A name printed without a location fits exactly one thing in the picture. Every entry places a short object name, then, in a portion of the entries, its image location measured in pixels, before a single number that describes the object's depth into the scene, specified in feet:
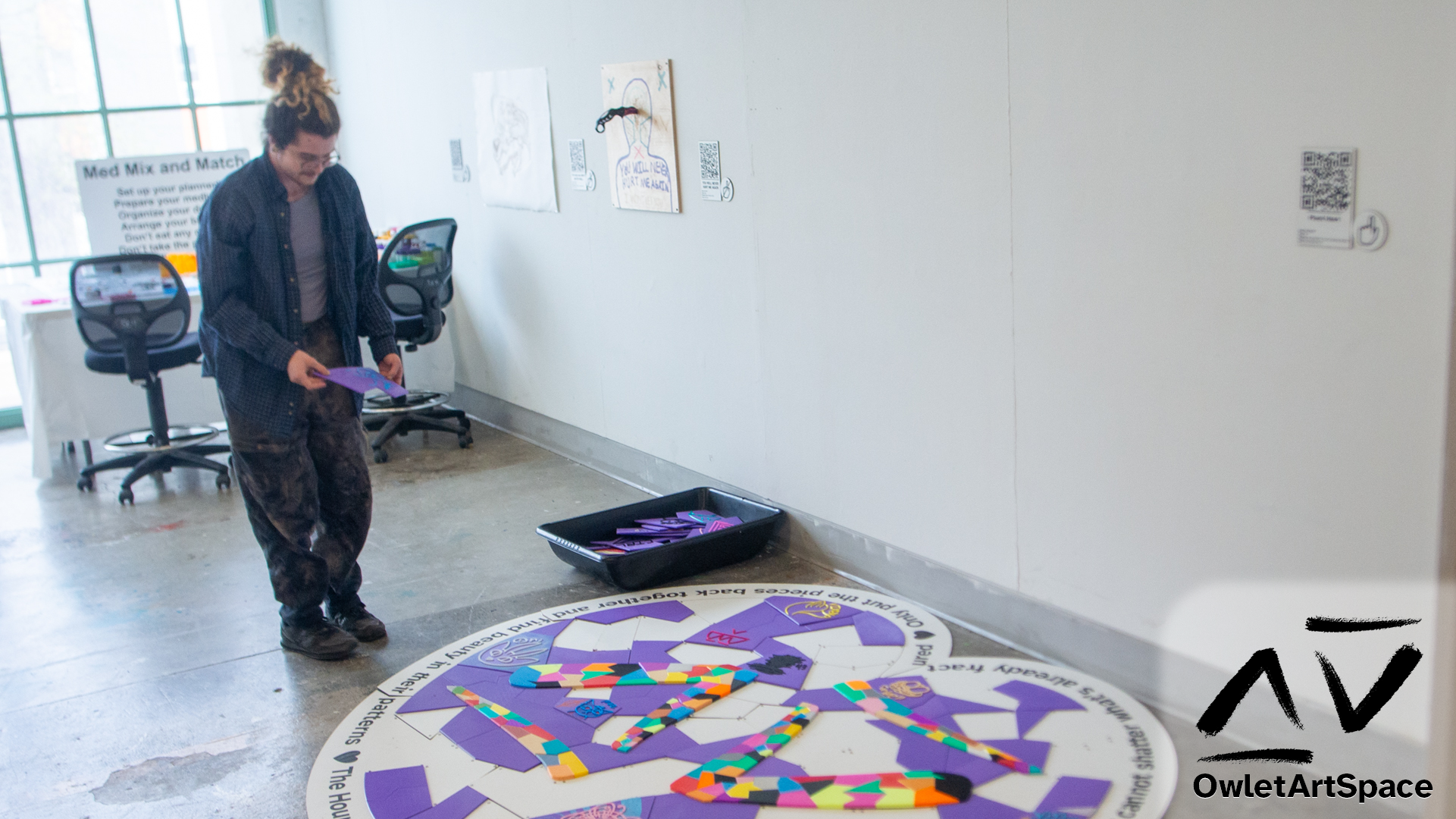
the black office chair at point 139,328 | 17.48
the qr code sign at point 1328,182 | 7.81
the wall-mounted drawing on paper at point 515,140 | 17.76
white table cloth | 18.66
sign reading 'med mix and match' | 20.89
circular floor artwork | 8.65
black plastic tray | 12.74
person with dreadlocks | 10.69
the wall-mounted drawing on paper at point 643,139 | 14.76
